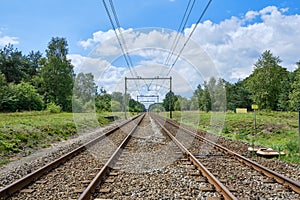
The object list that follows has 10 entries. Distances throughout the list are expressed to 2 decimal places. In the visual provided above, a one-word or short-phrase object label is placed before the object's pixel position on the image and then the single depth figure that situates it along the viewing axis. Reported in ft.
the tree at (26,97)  123.95
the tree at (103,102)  132.16
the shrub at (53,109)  118.01
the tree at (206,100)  167.53
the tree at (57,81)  152.25
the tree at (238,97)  286.46
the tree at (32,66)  196.03
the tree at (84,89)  109.73
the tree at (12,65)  177.88
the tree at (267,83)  187.01
